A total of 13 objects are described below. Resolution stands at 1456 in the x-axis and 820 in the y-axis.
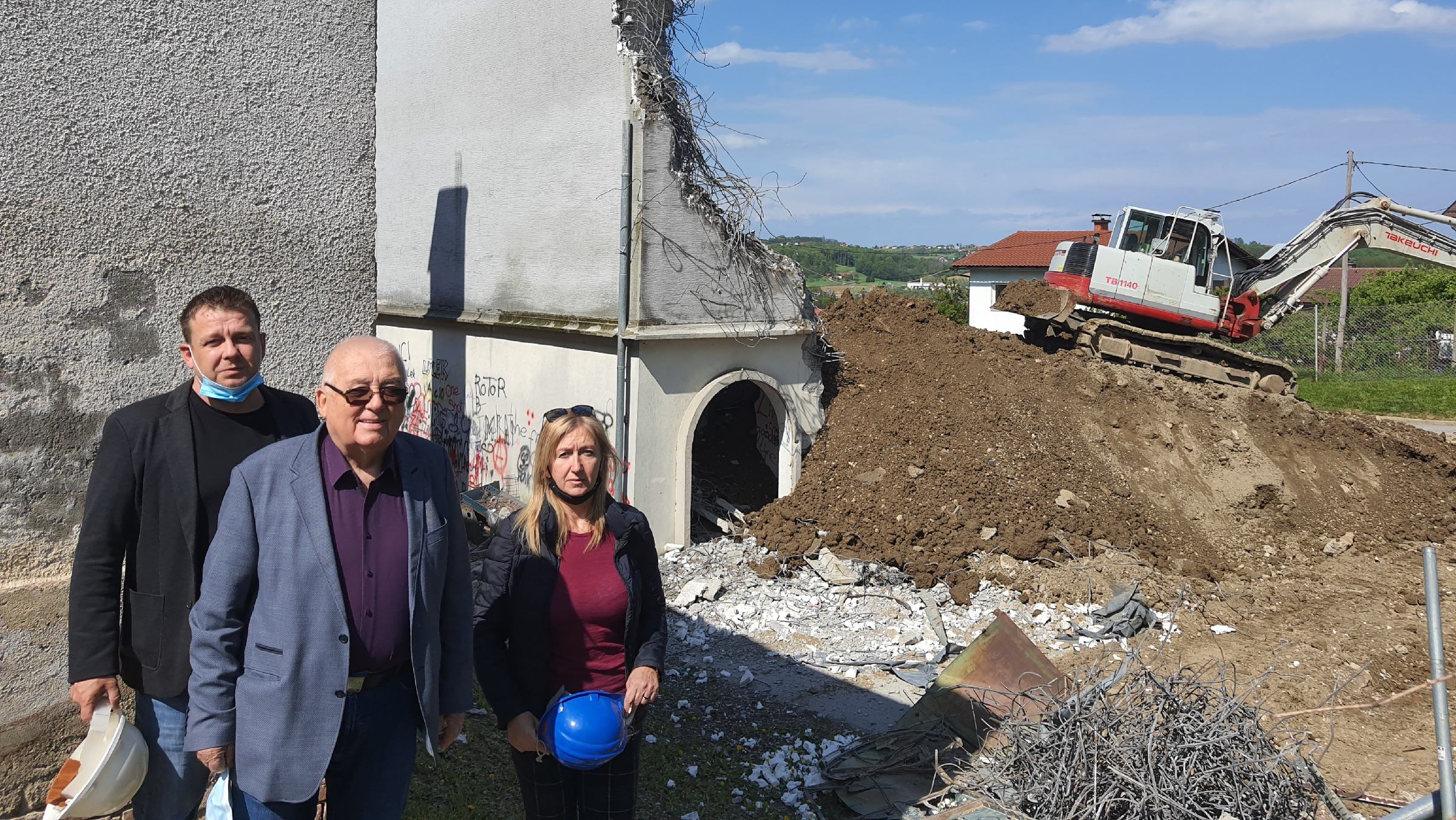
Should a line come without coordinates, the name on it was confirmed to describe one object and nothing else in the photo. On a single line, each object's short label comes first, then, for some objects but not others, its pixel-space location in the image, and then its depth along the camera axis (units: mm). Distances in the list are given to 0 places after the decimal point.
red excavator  14406
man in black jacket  2676
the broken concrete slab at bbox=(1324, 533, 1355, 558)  9969
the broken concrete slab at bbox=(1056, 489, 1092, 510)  9594
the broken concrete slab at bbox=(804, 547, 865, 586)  8797
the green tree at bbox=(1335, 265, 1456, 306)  30203
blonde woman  2984
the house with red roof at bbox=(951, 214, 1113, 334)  37062
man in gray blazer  2449
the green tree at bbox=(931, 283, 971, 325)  25828
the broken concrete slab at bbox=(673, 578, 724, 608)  8359
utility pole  22078
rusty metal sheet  4961
